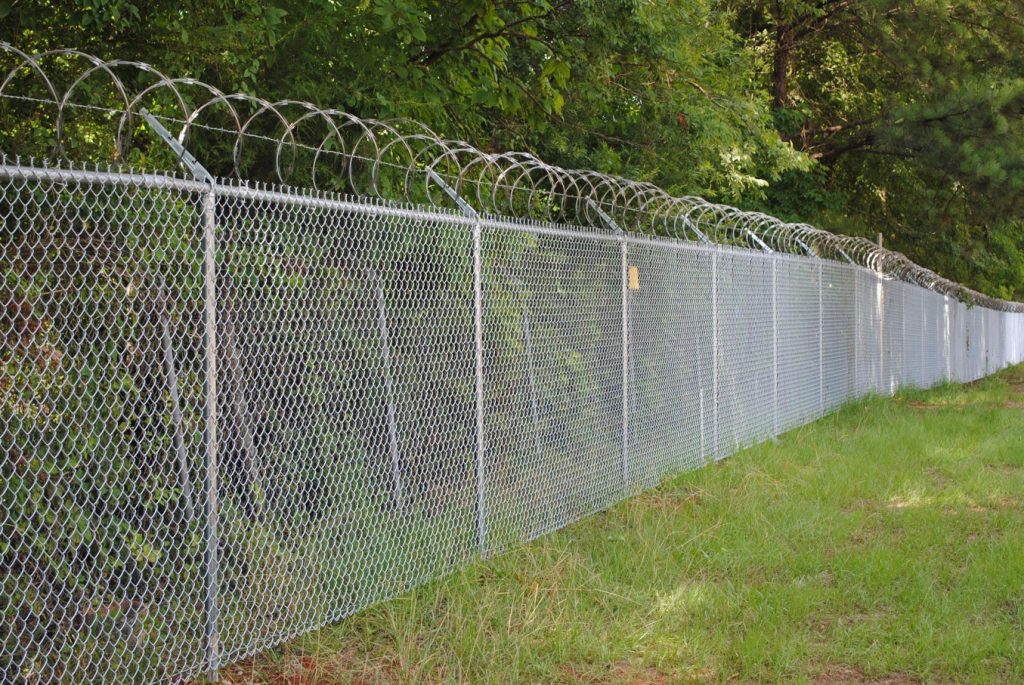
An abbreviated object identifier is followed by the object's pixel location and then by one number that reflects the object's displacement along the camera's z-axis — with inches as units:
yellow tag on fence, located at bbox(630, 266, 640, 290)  312.0
